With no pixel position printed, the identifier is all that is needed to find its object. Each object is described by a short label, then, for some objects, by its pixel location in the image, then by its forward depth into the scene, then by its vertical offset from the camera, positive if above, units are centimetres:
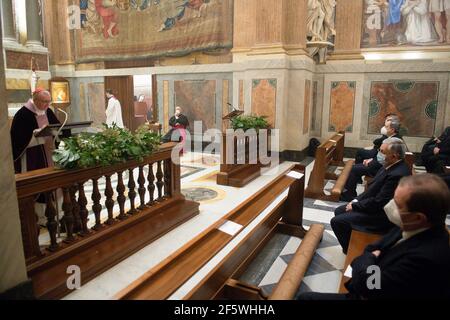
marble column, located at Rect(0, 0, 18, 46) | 1109 +258
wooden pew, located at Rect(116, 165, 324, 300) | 195 -125
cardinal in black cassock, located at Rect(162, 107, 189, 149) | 958 -75
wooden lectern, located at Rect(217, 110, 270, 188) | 665 -131
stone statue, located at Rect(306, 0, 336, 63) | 918 +211
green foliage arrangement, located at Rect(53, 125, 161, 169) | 329 -51
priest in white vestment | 1070 -30
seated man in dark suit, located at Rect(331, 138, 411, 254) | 330 -98
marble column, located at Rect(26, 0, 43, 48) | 1199 +269
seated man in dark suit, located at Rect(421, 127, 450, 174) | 660 -107
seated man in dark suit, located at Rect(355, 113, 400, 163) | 645 -104
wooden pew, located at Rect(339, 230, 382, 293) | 294 -133
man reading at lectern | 405 -45
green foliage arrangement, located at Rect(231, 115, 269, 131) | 719 -47
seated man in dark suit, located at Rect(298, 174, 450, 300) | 165 -75
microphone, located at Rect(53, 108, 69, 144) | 383 -33
